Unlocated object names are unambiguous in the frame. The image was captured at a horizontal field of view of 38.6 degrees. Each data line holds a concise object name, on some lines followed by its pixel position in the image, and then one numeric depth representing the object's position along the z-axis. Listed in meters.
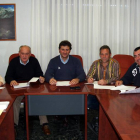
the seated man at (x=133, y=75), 2.52
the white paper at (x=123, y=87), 2.30
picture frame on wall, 3.87
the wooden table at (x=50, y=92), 2.17
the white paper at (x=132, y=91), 2.06
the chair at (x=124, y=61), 3.37
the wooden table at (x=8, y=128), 2.07
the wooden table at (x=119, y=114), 1.16
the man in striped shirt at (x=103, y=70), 2.85
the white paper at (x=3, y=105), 1.58
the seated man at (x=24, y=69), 2.82
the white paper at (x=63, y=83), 2.58
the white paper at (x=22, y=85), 2.47
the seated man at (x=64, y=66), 3.07
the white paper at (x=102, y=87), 2.42
